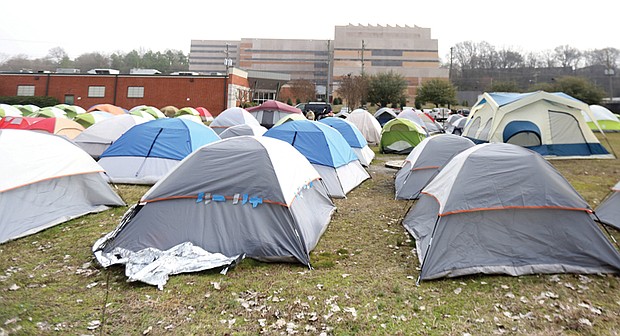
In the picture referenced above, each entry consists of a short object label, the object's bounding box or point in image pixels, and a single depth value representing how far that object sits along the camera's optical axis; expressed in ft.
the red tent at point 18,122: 42.27
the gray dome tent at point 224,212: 16.26
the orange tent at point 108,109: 81.82
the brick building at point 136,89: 121.60
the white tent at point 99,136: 41.27
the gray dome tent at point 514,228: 15.26
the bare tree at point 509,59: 252.42
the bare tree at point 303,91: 185.26
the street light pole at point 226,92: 121.49
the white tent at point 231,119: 63.00
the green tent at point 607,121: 84.48
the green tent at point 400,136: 54.03
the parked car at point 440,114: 117.78
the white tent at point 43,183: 18.83
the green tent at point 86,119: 57.88
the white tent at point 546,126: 46.52
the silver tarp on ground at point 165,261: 14.28
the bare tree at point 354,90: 156.76
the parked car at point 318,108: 108.88
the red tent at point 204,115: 103.26
